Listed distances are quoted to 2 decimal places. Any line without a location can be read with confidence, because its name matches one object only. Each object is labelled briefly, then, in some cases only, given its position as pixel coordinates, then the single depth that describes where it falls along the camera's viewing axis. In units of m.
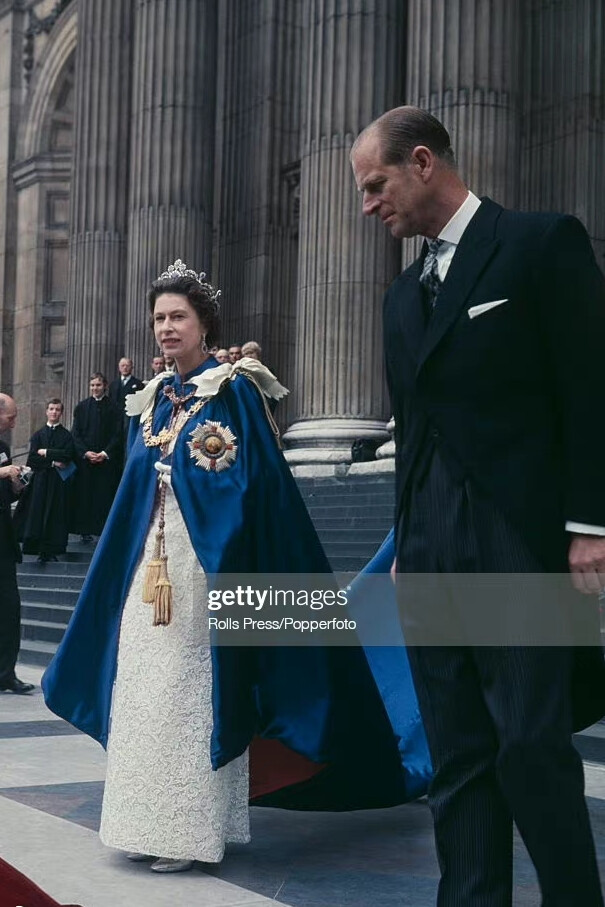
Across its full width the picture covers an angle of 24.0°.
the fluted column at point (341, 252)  13.71
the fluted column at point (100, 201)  18.61
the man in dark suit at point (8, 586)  8.71
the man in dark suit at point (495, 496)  2.73
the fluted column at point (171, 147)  17.11
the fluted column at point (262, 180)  18.70
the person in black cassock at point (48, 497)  13.60
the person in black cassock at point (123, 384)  14.20
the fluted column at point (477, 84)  12.25
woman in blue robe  4.25
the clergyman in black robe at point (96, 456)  14.00
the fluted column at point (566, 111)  14.52
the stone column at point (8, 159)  24.30
